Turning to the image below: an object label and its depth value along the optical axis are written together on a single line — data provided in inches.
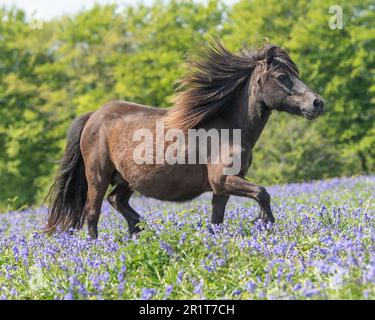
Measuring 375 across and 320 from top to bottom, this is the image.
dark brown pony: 483.3
